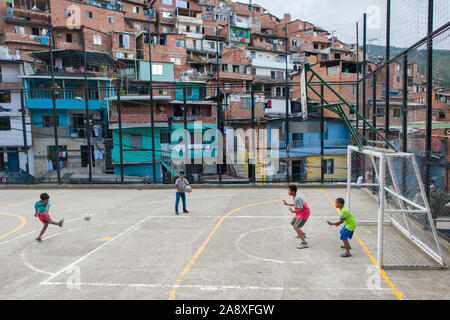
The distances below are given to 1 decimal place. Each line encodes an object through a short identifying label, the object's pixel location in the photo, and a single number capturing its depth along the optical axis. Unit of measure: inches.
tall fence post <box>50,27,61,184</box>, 787.4
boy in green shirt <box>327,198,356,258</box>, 327.3
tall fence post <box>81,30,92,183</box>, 764.0
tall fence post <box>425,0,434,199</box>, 363.3
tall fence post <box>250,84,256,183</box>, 722.1
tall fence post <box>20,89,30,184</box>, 790.7
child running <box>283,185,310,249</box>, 362.6
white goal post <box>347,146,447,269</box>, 308.5
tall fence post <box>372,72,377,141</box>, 605.0
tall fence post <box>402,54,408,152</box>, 443.8
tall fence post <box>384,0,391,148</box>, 524.7
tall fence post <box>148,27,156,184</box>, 759.7
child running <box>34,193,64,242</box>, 406.6
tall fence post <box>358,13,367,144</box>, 665.0
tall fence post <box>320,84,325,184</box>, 718.6
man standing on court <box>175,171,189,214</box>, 519.5
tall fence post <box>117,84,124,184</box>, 735.8
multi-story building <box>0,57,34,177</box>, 1471.5
